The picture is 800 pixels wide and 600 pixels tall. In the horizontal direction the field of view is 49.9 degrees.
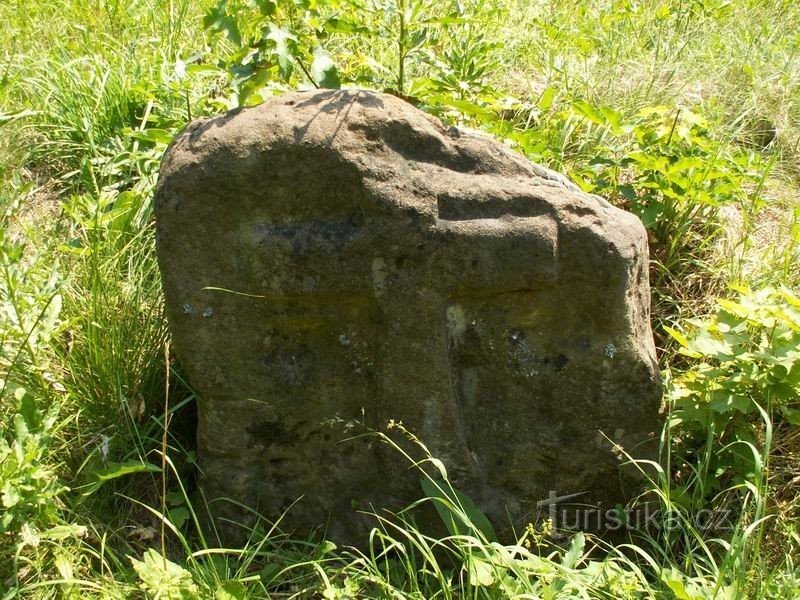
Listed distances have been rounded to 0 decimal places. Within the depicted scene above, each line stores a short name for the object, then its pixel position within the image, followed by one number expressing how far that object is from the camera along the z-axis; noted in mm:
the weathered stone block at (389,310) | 2189
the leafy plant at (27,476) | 2176
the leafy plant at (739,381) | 2352
